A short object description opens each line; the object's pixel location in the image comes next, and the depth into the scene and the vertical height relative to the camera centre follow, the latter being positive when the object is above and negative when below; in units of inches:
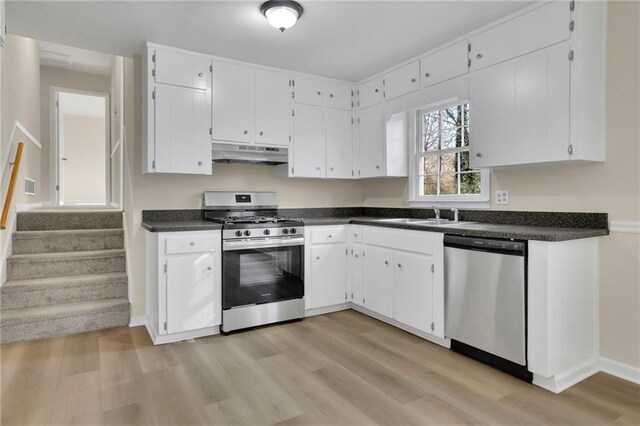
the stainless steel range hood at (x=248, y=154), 143.9 +22.3
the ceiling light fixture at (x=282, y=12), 101.0 +53.9
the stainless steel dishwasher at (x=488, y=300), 93.7 -24.2
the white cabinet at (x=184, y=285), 120.3 -24.4
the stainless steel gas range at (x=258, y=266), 129.7 -20.4
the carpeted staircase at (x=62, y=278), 126.4 -25.3
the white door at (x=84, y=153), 341.7 +53.0
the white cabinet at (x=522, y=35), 96.7 +48.5
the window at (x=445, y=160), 136.5 +19.2
